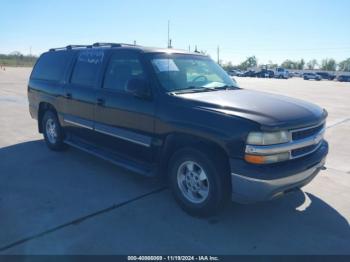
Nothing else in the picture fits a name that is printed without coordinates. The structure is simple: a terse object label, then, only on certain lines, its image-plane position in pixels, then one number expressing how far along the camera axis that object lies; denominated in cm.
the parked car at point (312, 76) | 6228
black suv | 328
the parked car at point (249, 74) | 6710
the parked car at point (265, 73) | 6350
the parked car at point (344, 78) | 6117
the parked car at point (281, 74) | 6303
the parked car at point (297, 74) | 8494
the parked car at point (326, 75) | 6762
